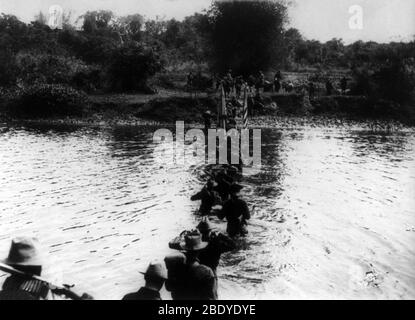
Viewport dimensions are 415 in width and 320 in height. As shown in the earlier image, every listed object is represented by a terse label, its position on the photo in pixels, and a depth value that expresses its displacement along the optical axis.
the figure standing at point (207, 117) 28.17
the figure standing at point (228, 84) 39.50
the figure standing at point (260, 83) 42.91
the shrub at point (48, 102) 44.97
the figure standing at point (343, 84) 46.91
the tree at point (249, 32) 50.38
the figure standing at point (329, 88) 47.19
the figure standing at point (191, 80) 46.78
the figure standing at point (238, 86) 41.05
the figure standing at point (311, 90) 46.47
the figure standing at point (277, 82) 46.38
